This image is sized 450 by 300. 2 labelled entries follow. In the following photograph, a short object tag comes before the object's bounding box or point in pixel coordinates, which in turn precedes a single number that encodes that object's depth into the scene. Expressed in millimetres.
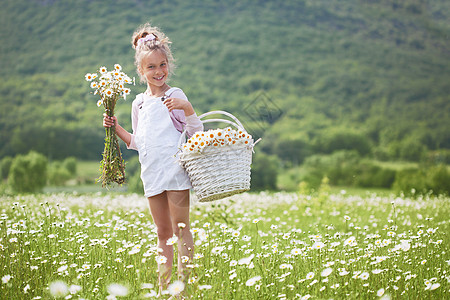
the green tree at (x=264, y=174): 32150
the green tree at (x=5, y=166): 44344
